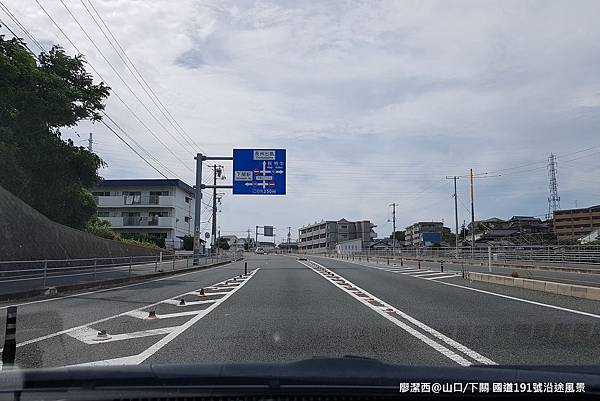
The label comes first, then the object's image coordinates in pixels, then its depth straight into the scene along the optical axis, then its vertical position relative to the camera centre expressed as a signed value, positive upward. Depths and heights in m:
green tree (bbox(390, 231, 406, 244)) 166.95 +6.33
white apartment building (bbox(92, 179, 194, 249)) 63.28 +5.71
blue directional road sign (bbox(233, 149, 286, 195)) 35.97 +5.39
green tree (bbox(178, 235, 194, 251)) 68.75 +1.59
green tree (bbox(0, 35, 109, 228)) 25.78 +6.53
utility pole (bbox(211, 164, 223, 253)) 48.10 +5.49
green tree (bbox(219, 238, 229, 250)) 129.18 +2.89
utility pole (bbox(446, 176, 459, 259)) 67.56 +5.65
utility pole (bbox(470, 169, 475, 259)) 54.12 +4.29
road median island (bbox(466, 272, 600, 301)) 15.15 -0.98
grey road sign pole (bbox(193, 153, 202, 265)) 38.66 +4.35
